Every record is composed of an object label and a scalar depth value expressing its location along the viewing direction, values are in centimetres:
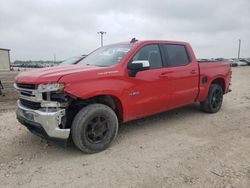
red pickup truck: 328
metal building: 3197
